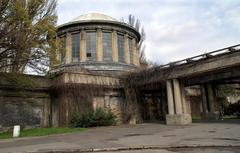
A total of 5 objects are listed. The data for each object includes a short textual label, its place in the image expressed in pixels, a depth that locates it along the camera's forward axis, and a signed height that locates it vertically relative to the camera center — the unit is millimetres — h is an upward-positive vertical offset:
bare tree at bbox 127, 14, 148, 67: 30077 +9054
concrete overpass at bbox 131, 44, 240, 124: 13063 +2184
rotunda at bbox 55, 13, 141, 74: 21735 +6957
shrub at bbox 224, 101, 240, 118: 22371 -1068
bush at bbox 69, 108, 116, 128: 14929 -1102
